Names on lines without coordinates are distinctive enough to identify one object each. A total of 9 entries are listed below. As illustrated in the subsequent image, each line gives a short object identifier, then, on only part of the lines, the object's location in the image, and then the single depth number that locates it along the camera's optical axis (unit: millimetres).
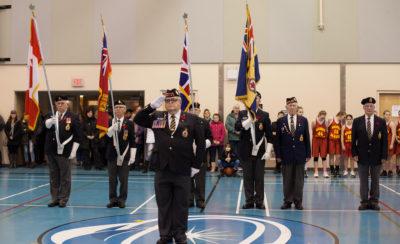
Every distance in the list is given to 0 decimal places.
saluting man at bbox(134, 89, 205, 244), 5473
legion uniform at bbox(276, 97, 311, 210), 7996
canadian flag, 8648
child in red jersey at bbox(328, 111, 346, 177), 13508
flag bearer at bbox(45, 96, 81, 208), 8234
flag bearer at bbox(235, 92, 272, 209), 7965
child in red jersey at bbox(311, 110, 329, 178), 13438
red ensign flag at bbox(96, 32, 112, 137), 8656
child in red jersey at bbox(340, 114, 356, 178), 13594
